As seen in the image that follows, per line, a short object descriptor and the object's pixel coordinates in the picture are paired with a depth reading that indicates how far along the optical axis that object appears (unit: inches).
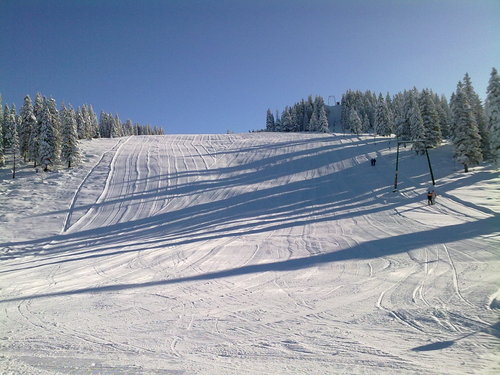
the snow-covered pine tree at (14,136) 1699.8
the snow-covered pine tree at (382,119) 2913.4
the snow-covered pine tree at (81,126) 3026.6
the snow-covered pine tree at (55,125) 1688.4
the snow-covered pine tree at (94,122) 3684.1
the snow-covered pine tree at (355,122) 3494.1
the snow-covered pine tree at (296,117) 4571.4
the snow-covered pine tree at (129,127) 5086.6
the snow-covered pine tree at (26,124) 2000.5
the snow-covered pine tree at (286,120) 4416.8
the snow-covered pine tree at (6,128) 2359.1
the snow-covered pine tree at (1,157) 1899.4
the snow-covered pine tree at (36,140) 1754.4
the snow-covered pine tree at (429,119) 1866.4
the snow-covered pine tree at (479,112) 1740.3
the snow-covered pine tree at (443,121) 2637.8
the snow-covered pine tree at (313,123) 4033.0
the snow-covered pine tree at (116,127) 4111.7
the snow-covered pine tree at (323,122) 3632.6
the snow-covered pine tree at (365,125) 4075.5
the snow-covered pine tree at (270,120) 4778.5
